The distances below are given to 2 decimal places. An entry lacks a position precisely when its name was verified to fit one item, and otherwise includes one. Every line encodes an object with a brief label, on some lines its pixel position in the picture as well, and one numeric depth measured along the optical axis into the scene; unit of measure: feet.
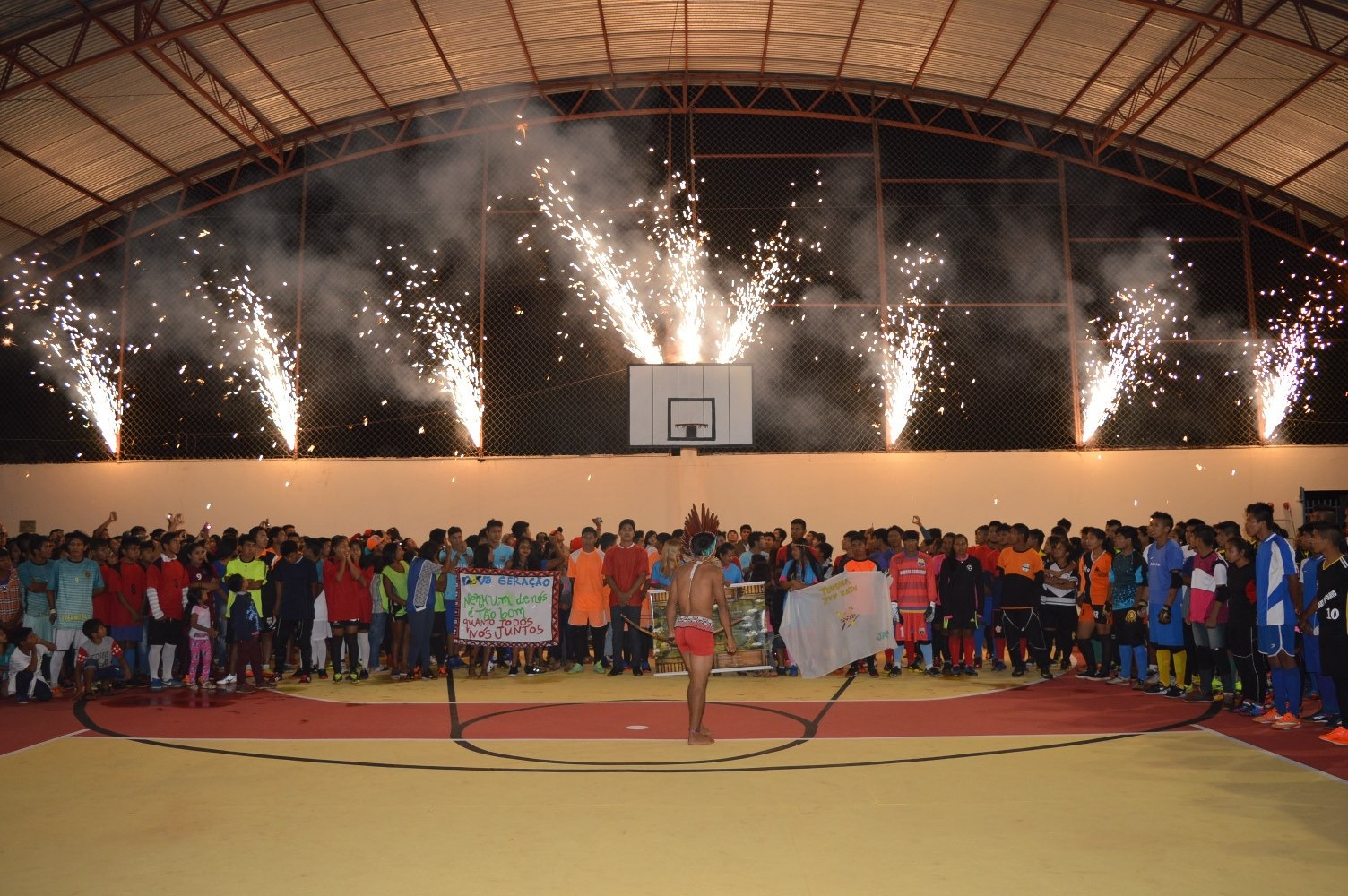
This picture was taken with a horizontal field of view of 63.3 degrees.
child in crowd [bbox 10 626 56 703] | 36.94
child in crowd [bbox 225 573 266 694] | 40.47
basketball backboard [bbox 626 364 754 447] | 66.33
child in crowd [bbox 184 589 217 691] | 40.47
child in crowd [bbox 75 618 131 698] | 38.65
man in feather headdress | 29.25
